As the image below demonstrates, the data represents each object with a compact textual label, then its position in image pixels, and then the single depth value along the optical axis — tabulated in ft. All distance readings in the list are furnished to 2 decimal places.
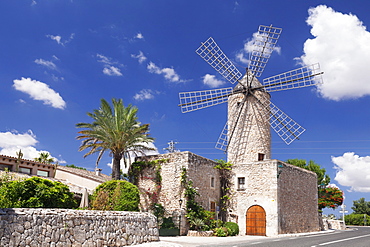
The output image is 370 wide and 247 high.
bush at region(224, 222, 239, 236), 72.00
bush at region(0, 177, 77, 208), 40.65
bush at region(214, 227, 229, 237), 67.56
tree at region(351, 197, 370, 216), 214.73
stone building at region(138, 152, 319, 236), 71.26
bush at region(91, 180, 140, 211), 55.42
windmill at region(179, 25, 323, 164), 91.04
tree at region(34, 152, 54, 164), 129.70
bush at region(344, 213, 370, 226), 172.96
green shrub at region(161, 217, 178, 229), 66.18
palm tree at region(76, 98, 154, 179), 70.54
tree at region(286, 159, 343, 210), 122.52
